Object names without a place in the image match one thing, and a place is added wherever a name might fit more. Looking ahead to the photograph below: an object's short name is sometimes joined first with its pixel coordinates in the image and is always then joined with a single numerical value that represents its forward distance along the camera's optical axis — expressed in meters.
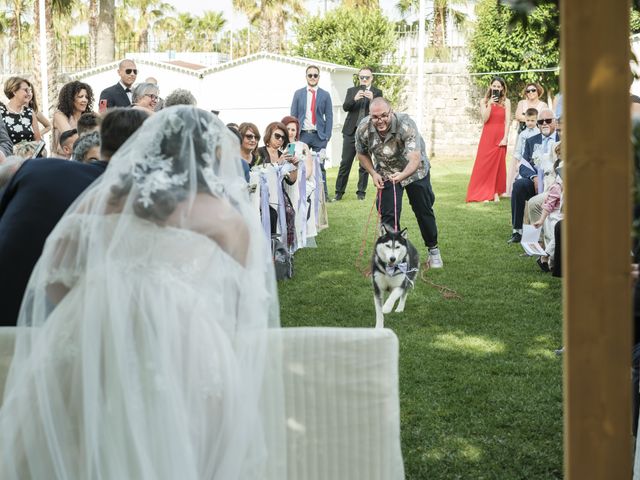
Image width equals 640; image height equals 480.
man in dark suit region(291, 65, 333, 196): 17.23
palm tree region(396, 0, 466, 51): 45.88
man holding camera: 17.48
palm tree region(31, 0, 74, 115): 27.81
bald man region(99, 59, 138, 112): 11.14
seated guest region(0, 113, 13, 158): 10.05
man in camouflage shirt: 10.19
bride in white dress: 3.58
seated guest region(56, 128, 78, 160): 8.08
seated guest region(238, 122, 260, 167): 10.33
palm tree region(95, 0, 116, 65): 28.19
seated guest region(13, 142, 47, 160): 8.23
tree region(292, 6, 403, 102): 31.61
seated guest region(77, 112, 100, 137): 7.11
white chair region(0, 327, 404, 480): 3.80
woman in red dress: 17.48
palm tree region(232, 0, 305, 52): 38.50
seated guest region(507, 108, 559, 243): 12.50
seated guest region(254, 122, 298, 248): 11.01
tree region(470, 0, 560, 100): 28.95
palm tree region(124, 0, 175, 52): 60.41
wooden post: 2.93
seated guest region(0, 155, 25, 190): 5.54
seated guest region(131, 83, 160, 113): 9.59
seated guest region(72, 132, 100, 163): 5.49
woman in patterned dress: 10.85
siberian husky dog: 8.47
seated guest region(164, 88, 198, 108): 8.10
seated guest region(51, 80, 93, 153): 9.97
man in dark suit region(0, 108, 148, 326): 4.46
